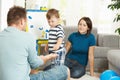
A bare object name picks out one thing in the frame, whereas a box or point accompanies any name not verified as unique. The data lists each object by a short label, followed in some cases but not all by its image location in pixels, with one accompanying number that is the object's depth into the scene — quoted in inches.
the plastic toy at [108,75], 119.7
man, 81.2
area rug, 155.4
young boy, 138.8
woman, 156.9
